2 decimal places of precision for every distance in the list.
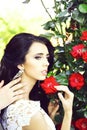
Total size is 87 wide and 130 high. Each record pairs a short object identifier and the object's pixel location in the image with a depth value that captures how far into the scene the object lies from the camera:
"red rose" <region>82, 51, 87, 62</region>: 2.07
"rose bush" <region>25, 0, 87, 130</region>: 2.15
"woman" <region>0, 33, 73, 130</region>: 2.04
